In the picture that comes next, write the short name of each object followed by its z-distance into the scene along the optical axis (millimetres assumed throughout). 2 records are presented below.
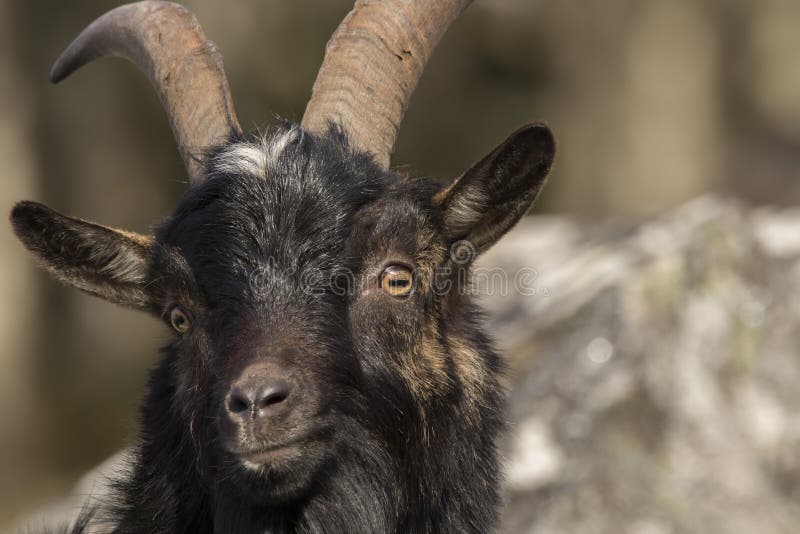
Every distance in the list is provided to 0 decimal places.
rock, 14203
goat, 8039
